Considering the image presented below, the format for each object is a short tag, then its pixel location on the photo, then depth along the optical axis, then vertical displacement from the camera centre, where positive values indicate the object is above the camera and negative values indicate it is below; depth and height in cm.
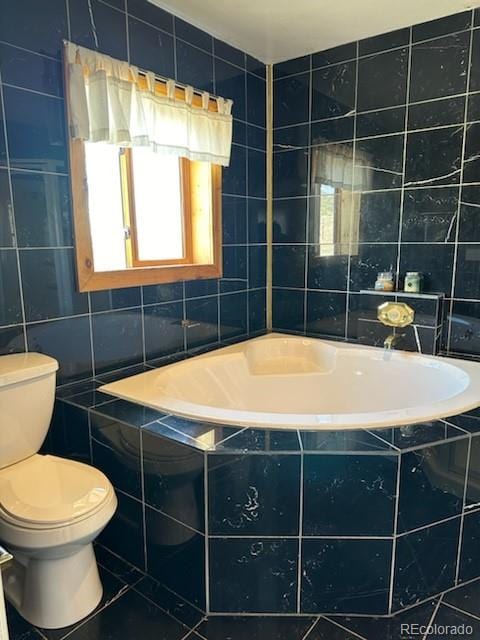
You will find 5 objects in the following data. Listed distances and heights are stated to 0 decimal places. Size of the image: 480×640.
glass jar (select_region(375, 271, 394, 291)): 269 -26
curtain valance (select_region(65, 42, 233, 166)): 190 +59
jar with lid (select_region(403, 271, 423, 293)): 259 -26
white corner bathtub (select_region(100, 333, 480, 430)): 218 -75
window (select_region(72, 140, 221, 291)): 206 +12
